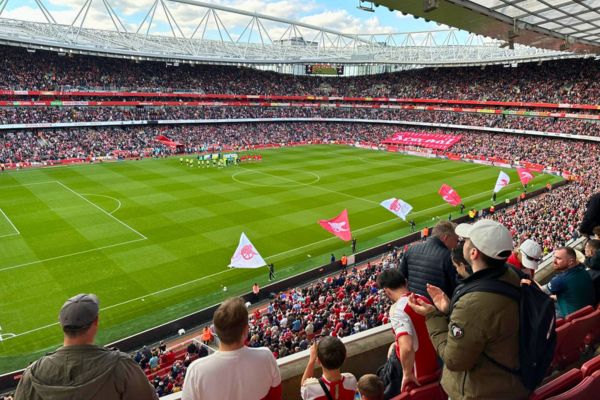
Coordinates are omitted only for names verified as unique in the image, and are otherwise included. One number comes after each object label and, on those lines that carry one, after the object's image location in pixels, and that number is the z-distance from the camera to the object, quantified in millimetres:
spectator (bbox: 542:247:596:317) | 5520
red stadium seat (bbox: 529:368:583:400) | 3736
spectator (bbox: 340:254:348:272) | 22812
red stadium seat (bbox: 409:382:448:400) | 3760
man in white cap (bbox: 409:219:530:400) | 2975
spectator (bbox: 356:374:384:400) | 3598
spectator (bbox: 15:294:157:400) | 2789
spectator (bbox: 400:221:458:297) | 4906
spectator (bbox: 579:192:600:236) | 8354
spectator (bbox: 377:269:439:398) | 3893
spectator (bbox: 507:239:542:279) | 5812
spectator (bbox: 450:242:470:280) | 4199
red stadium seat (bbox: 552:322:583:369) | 4941
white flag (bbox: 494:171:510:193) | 31316
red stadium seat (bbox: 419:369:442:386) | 4082
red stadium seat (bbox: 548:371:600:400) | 3585
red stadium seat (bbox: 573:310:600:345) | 5152
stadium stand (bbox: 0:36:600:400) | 13258
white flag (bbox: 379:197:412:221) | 25864
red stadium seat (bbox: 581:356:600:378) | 4086
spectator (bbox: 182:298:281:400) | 3148
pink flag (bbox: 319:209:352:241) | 21609
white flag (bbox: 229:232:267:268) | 18656
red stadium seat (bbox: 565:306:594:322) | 5290
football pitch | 19062
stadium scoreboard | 90438
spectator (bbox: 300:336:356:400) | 3641
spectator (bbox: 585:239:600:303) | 6021
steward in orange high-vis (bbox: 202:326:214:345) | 15742
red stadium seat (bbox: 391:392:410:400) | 3618
